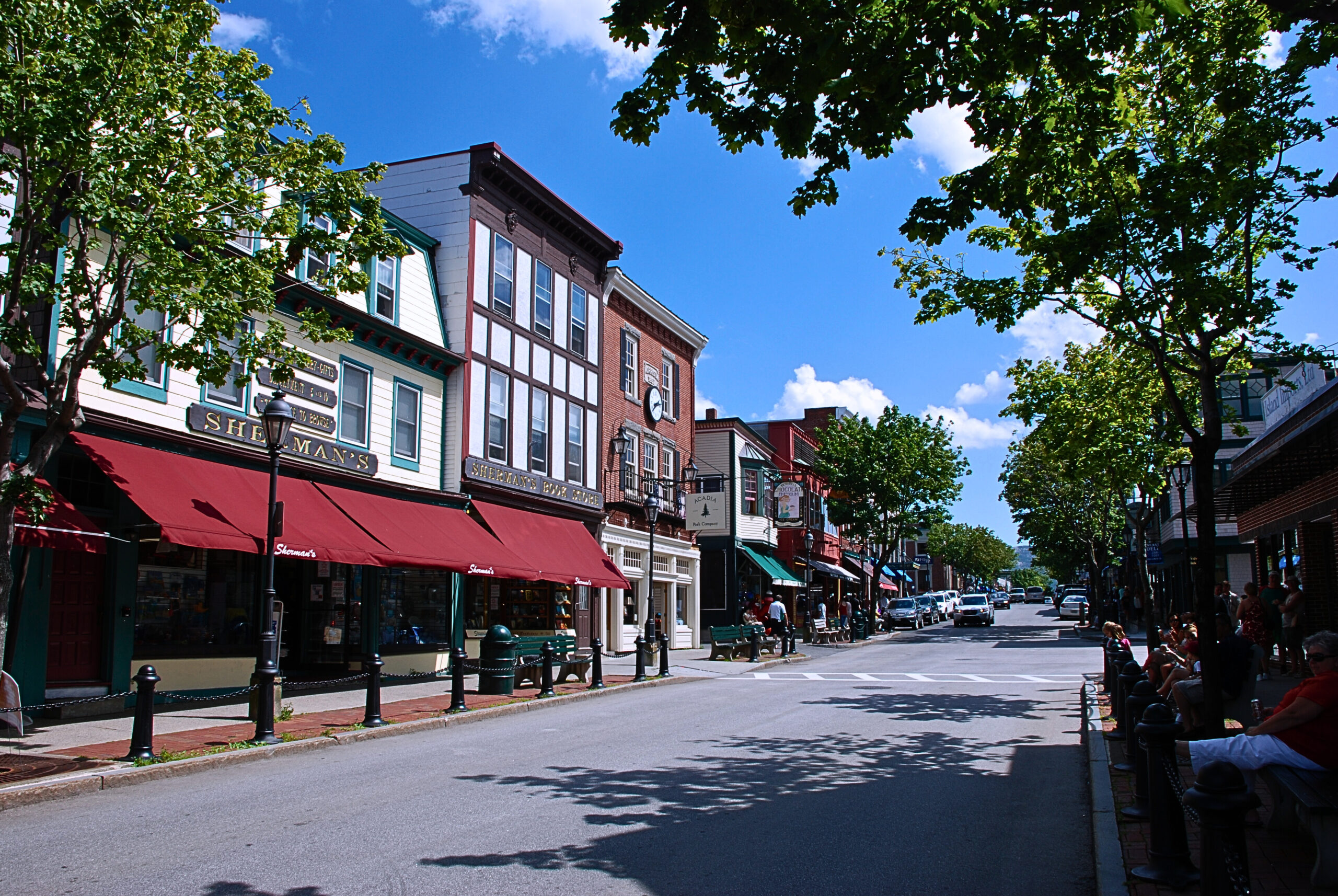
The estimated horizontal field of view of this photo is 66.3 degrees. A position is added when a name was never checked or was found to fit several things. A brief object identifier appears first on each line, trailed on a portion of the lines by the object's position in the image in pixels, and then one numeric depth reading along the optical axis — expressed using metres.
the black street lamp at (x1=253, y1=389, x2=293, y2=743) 11.98
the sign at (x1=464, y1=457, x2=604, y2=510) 22.83
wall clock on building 32.66
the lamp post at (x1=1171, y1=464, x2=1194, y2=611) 22.73
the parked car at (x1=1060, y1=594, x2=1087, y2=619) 55.09
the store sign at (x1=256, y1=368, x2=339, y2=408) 17.36
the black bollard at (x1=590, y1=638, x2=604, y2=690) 18.89
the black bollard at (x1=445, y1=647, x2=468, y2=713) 15.10
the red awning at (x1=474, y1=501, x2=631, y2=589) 22.89
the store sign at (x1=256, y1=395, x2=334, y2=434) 17.95
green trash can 17.42
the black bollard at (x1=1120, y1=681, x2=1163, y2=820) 7.28
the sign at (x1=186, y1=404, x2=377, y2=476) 16.09
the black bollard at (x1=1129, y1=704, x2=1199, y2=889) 5.62
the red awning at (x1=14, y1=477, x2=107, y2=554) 12.25
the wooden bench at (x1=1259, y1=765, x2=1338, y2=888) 5.17
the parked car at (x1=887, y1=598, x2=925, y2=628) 56.28
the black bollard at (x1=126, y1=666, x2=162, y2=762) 10.45
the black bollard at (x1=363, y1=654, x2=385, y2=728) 13.32
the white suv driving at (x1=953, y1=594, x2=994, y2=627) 54.94
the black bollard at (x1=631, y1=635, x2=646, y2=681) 20.64
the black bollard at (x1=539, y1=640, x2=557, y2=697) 17.38
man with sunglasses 5.91
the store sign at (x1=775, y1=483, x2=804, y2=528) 40.03
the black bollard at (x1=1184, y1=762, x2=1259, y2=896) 4.07
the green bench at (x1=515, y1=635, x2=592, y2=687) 19.45
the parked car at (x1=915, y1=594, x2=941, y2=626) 62.36
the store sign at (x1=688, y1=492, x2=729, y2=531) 34.34
